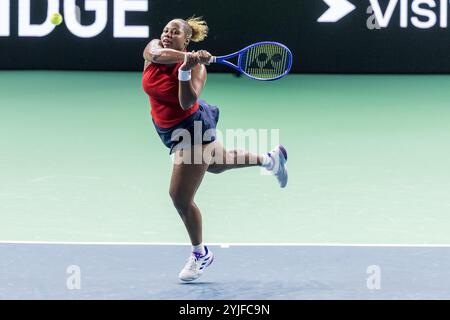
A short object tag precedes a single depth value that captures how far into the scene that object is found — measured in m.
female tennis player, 14.58
